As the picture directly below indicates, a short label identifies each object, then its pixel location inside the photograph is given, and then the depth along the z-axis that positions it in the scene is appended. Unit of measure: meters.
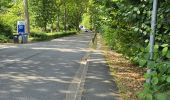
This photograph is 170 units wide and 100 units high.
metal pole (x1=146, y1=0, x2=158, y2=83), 5.29
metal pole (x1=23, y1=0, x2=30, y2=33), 39.72
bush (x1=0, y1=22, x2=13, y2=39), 36.46
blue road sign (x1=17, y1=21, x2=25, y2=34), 36.03
